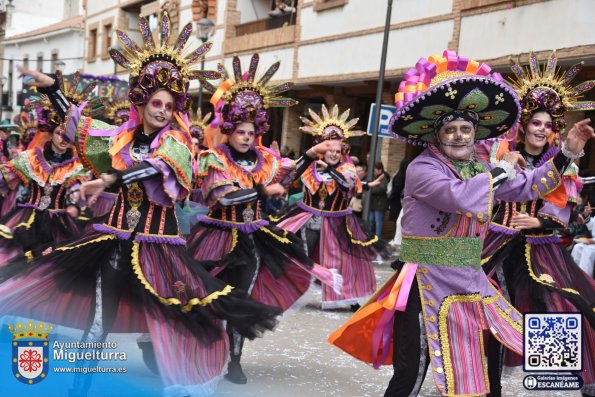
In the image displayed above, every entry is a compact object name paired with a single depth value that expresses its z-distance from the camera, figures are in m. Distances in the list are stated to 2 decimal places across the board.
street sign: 12.37
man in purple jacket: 4.34
